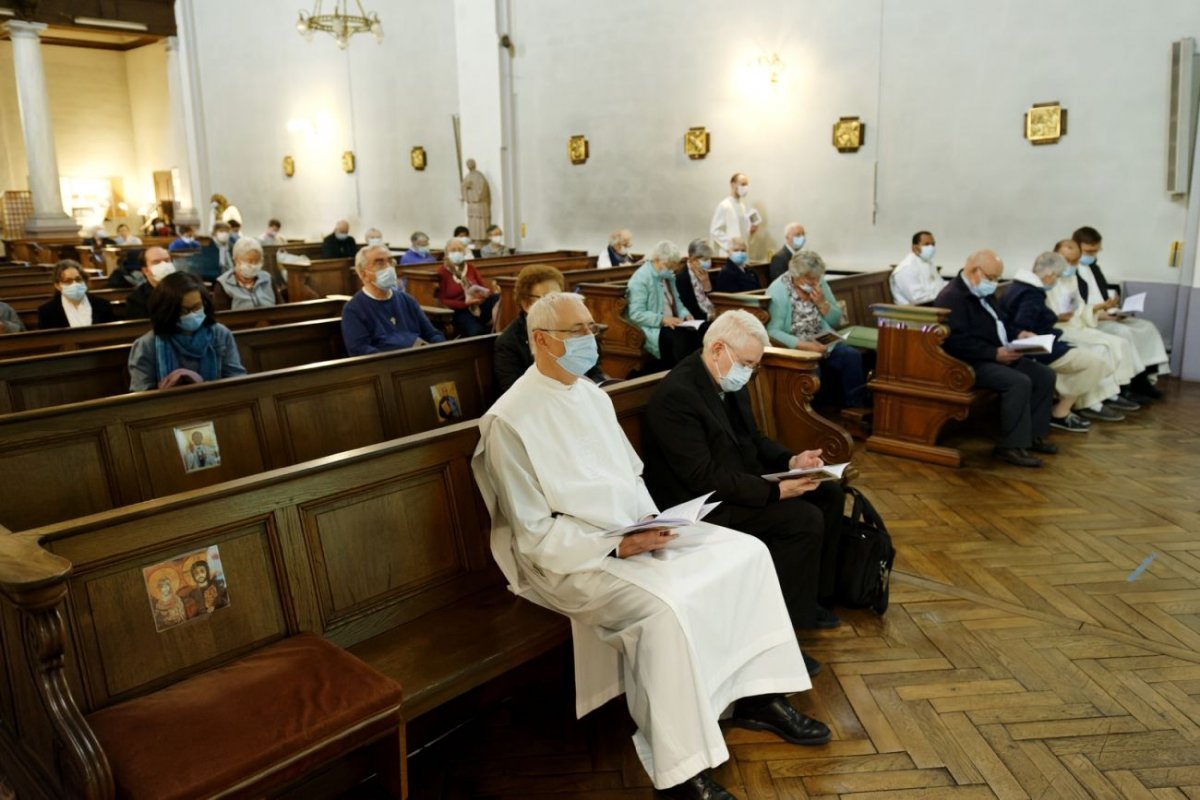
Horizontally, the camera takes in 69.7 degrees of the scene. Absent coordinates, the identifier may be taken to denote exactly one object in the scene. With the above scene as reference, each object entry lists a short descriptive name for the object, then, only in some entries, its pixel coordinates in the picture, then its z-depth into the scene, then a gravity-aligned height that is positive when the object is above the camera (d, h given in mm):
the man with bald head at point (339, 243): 12305 +9
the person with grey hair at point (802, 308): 5625 -499
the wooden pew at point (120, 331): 4371 -449
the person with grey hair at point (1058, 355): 5793 -883
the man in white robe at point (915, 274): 7508 -400
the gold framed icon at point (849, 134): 8930 +982
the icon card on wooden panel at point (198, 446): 3275 -750
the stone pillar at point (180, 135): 17031 +2220
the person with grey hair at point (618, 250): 9227 -147
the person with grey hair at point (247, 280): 6066 -239
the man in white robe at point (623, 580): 2250 -949
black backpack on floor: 3309 -1252
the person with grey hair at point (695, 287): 6531 -401
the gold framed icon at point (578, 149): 11539 +1162
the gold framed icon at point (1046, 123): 7660 +891
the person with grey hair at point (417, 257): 9461 -167
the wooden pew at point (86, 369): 3740 -561
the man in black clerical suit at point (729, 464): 2949 -801
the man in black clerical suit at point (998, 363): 5195 -843
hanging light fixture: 11359 +2880
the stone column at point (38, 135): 15086 +2054
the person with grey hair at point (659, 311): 6223 -541
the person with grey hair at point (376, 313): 4801 -390
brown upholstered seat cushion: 1688 -997
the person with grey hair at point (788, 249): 8049 -164
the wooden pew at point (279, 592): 1709 -865
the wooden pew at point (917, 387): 5195 -967
